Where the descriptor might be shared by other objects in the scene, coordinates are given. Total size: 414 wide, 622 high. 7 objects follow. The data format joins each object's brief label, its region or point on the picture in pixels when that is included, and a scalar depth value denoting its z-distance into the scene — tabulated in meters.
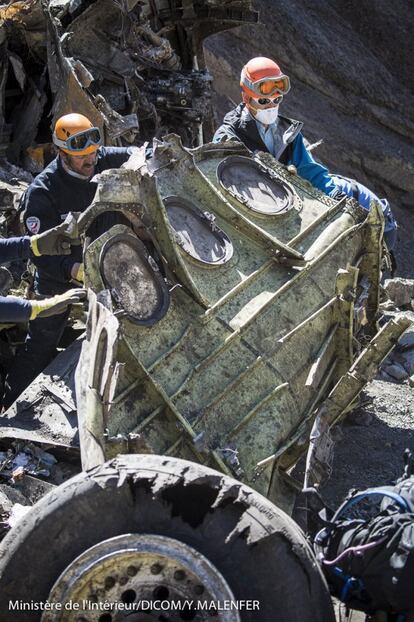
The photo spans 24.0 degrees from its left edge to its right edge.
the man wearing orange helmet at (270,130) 7.85
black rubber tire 3.68
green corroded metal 5.25
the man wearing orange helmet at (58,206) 6.66
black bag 3.82
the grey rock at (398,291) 9.71
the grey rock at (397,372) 8.33
